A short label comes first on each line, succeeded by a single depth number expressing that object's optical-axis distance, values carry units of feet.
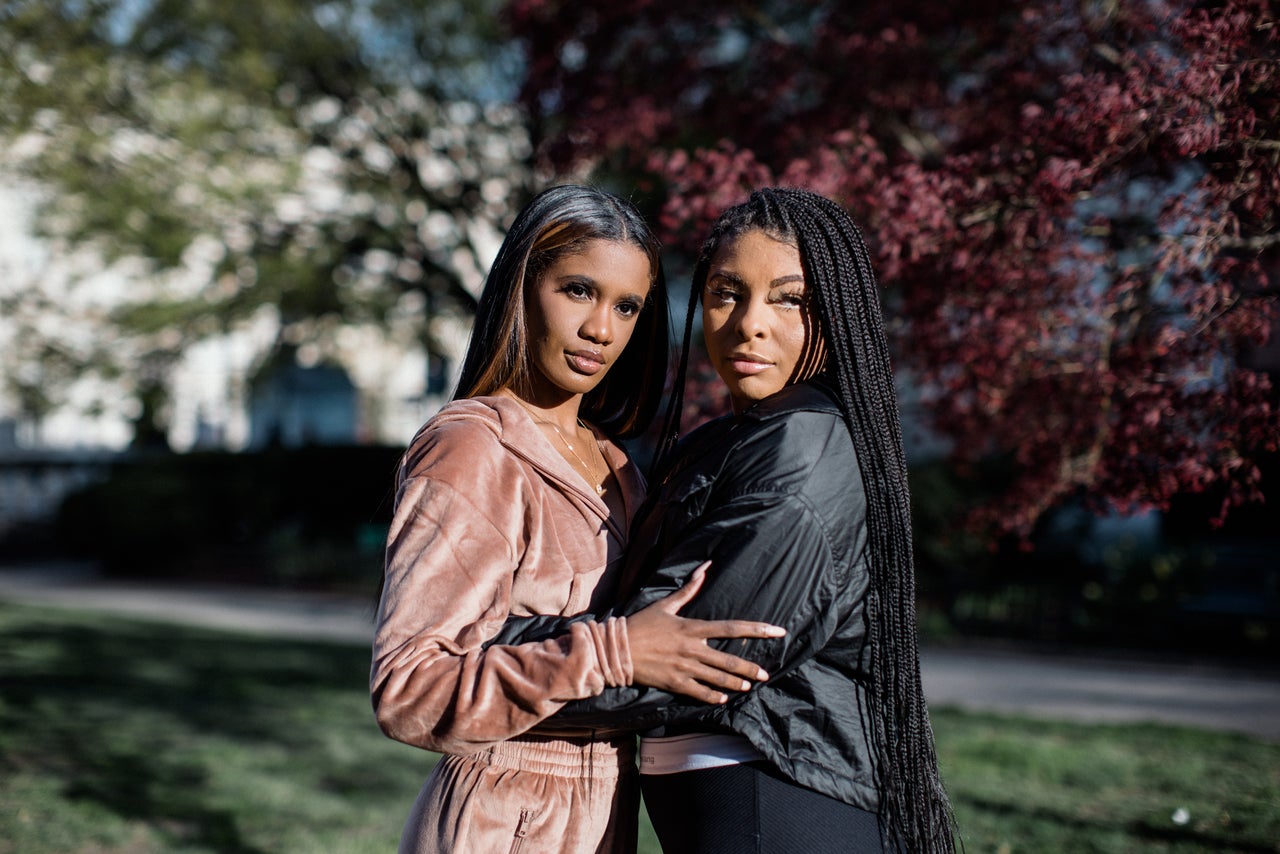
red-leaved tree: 10.66
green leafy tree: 34.83
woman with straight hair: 6.22
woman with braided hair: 6.29
